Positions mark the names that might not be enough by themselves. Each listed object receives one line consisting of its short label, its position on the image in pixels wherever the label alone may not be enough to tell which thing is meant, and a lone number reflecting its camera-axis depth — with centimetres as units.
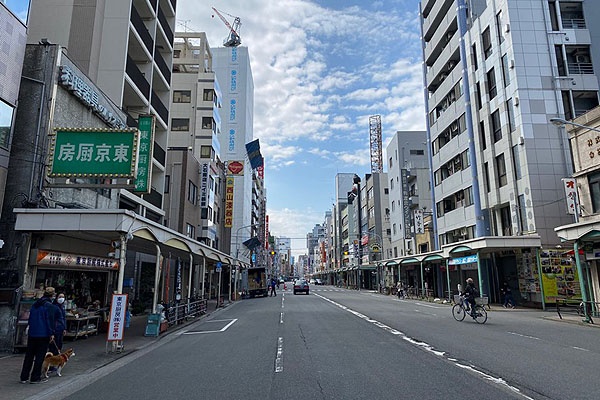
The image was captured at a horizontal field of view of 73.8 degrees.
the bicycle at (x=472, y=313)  1677
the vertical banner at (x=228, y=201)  4710
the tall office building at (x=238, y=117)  6994
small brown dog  826
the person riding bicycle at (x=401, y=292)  3942
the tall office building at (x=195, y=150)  3195
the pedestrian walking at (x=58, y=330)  842
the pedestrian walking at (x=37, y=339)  797
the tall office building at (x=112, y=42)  2023
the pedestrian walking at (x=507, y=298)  2573
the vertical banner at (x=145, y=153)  1666
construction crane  9406
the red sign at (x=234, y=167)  6025
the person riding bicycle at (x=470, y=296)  1689
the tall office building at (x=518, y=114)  2639
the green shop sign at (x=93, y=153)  1273
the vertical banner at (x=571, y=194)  2164
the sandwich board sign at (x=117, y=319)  1120
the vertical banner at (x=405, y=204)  4797
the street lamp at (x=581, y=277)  1675
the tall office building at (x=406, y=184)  5062
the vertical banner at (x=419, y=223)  4434
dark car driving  4746
